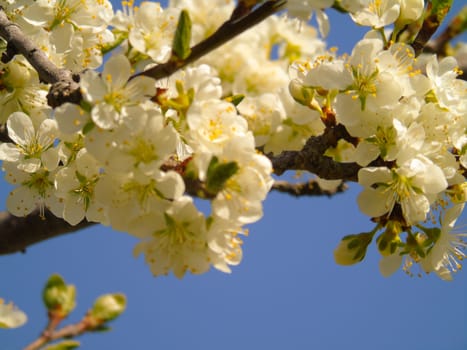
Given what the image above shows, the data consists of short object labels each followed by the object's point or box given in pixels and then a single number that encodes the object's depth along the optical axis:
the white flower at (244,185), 0.69
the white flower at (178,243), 0.69
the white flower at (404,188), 0.71
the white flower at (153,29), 0.71
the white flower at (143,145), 0.69
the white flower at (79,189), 0.71
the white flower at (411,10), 0.74
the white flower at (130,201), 0.69
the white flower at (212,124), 0.69
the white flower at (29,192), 0.74
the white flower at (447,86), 0.73
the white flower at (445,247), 0.73
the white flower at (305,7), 0.69
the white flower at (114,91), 0.69
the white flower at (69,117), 0.69
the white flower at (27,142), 0.73
